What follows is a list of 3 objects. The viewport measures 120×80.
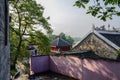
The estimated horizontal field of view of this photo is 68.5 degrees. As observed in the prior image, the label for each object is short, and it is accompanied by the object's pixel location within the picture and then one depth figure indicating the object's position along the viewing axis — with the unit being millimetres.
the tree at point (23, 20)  8203
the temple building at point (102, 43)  8646
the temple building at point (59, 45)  17142
